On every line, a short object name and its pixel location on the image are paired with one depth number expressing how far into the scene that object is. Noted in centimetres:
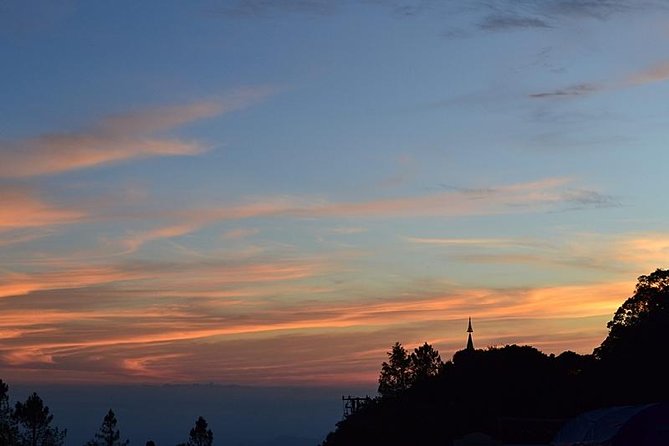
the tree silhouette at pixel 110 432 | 10175
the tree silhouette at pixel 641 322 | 6625
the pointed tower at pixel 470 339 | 13210
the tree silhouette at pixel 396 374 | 11406
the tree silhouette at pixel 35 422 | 8988
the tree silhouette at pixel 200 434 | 11412
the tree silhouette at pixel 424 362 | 11742
